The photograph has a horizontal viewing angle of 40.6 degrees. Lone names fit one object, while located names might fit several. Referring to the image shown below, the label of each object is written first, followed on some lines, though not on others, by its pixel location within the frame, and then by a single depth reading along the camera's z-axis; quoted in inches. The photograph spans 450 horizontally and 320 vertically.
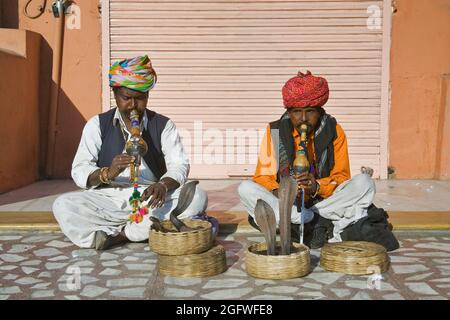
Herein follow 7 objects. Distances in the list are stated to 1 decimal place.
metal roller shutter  296.5
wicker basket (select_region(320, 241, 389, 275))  135.9
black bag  157.6
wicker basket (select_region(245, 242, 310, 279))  131.7
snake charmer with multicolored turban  159.5
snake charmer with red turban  157.3
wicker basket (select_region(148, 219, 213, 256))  136.3
